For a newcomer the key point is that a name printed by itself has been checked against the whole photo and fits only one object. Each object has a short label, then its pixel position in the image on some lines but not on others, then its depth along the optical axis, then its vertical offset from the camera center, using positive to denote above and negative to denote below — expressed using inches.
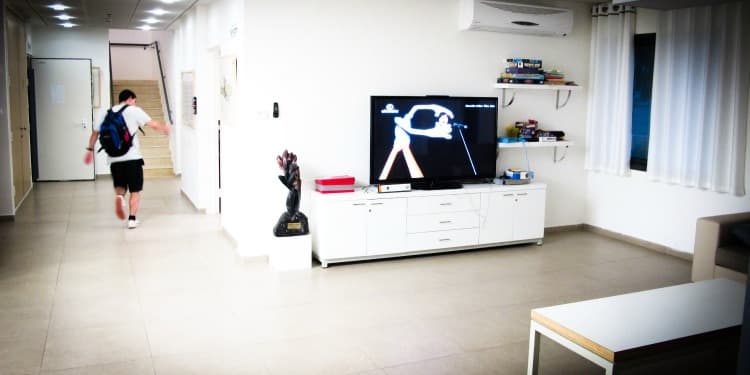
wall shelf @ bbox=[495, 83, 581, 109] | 248.4 +11.7
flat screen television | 223.9 -8.3
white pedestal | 209.0 -44.8
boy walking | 267.4 -22.2
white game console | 219.6 -24.5
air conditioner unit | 237.6 +37.6
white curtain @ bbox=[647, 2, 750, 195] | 213.3 +7.0
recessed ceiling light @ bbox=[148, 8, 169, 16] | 307.0 +49.3
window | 253.4 +8.5
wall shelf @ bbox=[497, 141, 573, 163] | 246.2 -10.5
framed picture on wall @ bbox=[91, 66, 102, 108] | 420.8 +17.1
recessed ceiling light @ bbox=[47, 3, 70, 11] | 302.4 +50.3
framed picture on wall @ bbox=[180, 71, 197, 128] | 319.0 +7.8
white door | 405.1 -2.5
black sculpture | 208.7 -28.0
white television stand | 214.5 -36.6
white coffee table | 110.9 -38.0
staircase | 449.4 -16.4
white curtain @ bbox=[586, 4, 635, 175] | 253.3 +11.6
